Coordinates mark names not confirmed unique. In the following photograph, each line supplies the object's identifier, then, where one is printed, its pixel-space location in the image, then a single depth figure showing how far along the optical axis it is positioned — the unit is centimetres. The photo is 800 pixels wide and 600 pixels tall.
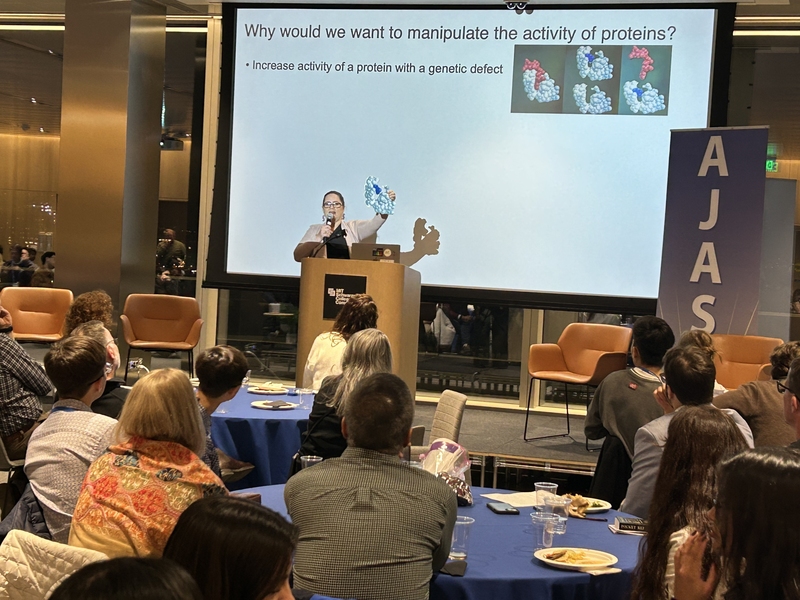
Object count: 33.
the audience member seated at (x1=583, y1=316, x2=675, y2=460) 442
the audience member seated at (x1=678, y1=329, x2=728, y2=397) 499
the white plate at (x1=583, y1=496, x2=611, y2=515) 329
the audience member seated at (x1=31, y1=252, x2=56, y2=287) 1051
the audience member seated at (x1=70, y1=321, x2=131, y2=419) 390
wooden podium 689
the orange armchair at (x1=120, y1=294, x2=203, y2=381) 863
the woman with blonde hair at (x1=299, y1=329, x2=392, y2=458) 397
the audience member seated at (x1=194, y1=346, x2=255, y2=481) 386
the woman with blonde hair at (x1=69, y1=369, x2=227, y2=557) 237
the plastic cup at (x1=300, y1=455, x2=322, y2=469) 304
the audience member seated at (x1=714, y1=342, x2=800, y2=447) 414
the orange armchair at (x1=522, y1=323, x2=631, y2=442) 754
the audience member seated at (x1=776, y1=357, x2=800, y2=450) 299
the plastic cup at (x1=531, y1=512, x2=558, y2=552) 277
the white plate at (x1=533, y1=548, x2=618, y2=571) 262
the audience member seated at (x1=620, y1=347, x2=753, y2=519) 313
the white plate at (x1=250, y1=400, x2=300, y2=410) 516
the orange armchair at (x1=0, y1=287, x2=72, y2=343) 867
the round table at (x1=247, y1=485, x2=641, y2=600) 255
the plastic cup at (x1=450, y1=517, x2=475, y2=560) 268
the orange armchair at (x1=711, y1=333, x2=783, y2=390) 666
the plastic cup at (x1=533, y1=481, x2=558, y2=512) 286
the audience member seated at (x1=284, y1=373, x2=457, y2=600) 235
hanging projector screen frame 773
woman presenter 827
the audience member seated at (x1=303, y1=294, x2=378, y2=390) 549
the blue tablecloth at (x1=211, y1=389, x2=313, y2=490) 486
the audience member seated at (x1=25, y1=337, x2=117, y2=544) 303
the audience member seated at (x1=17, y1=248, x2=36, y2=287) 1146
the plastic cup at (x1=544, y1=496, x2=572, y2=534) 284
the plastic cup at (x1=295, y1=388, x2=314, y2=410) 536
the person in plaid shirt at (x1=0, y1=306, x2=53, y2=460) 468
